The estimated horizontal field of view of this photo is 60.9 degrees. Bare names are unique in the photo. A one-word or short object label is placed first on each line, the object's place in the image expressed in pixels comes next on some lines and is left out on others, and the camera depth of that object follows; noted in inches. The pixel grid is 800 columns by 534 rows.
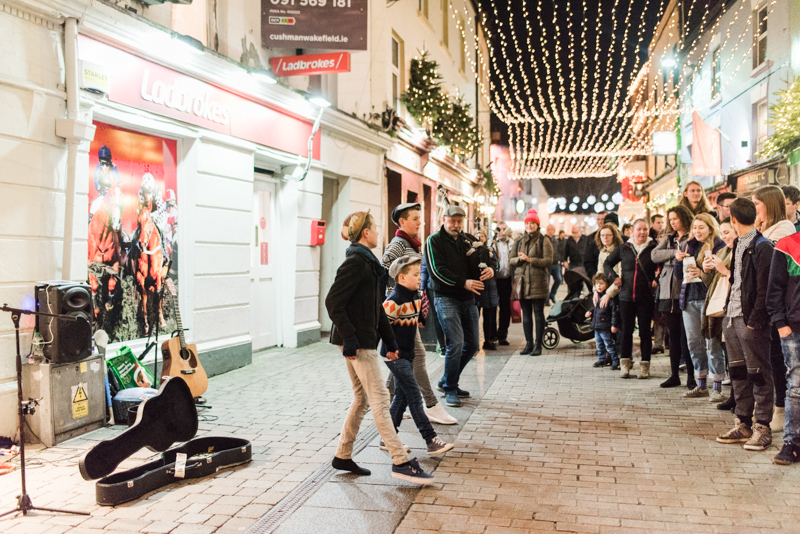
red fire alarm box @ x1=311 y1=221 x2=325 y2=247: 460.4
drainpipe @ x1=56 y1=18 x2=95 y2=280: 245.0
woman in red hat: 407.5
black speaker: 226.4
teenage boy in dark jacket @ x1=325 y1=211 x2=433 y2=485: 182.4
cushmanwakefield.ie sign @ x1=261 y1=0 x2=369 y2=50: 370.3
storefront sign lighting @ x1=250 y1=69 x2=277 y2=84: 364.2
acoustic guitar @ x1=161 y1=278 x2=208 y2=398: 271.3
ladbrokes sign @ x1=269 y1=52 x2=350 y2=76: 387.2
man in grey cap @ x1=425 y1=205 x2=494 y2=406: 272.5
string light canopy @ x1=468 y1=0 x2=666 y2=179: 806.3
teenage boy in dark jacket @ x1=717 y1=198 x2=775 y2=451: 204.8
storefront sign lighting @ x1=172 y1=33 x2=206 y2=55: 303.1
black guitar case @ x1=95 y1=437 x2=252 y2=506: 169.2
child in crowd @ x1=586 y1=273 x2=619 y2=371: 356.2
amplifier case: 221.9
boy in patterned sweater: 201.2
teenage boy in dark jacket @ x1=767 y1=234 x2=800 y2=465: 194.7
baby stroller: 427.2
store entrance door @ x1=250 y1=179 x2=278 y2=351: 417.1
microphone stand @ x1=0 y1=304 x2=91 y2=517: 158.6
